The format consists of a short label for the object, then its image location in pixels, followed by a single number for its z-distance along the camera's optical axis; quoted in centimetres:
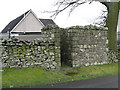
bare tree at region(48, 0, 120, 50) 982
